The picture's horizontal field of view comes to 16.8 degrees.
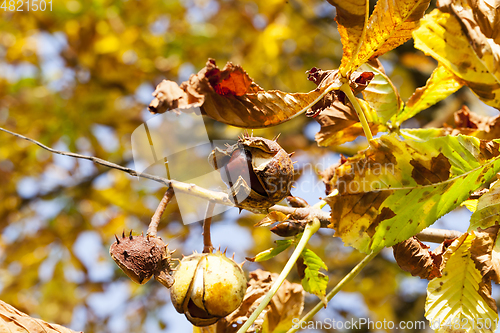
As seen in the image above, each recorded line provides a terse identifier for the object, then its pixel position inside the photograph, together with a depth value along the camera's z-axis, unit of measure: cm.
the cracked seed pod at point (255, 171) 96
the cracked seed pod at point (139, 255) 96
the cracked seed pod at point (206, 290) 97
